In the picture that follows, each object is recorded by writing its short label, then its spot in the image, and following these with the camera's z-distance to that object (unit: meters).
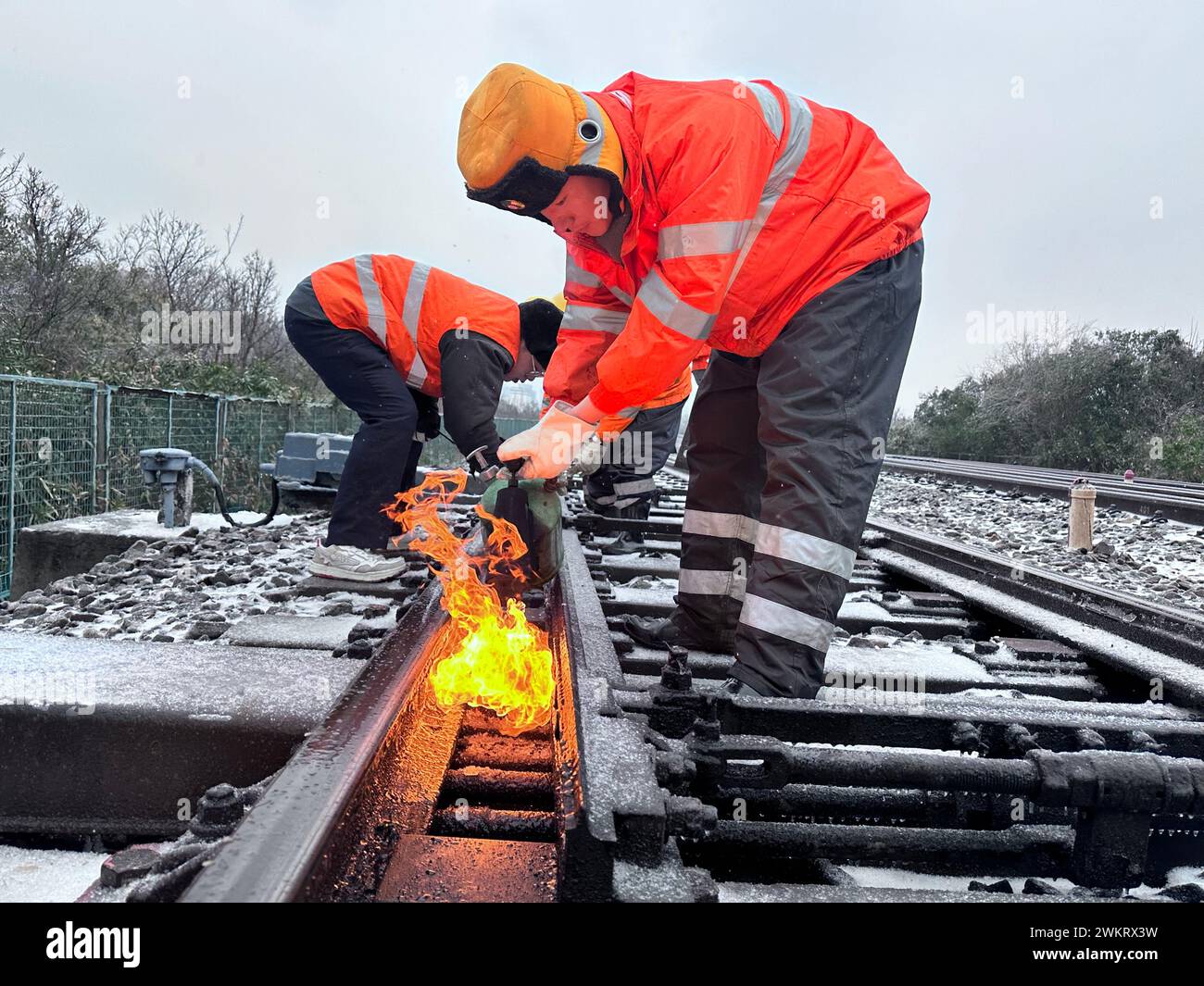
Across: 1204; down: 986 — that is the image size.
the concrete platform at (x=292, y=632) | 2.71
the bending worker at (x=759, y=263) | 2.03
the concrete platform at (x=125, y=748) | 1.78
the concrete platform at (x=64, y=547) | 5.39
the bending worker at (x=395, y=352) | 4.06
